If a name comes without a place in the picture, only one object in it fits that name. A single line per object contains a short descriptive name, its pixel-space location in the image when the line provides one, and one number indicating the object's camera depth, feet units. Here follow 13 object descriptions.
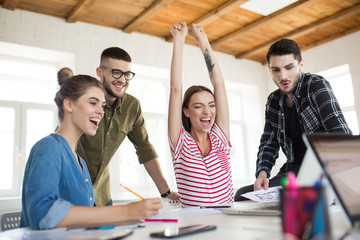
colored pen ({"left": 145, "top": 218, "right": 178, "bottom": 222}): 3.11
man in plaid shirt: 6.42
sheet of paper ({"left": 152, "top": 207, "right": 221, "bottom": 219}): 3.58
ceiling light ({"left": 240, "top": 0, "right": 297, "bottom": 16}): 13.20
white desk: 2.19
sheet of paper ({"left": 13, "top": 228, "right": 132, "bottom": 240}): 2.33
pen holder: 1.57
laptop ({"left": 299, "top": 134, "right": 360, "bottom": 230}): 2.27
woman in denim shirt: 3.12
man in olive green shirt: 7.28
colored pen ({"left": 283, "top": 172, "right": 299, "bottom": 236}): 1.63
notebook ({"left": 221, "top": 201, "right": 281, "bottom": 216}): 3.11
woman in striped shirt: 5.47
